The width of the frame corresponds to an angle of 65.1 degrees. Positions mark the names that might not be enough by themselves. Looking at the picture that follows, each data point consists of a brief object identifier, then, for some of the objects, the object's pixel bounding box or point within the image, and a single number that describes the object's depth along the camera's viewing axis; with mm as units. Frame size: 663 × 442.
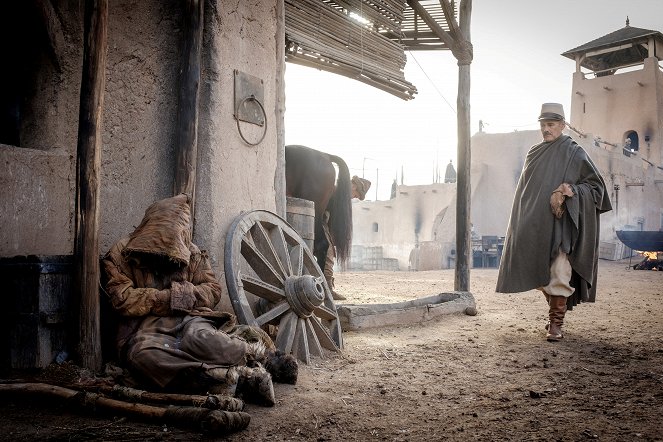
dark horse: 6062
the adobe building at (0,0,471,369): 2633
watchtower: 26219
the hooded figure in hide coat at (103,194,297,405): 2398
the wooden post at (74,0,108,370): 2617
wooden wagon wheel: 3252
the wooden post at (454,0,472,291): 6680
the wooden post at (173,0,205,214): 3488
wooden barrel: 4633
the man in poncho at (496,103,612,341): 4367
